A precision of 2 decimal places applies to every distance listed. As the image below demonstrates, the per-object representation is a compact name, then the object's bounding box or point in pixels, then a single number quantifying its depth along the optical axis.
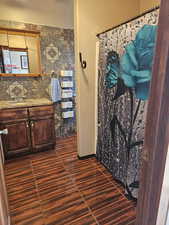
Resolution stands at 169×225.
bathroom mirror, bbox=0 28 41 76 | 2.41
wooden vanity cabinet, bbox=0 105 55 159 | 2.22
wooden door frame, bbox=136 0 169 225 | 0.52
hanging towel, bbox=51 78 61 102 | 2.83
